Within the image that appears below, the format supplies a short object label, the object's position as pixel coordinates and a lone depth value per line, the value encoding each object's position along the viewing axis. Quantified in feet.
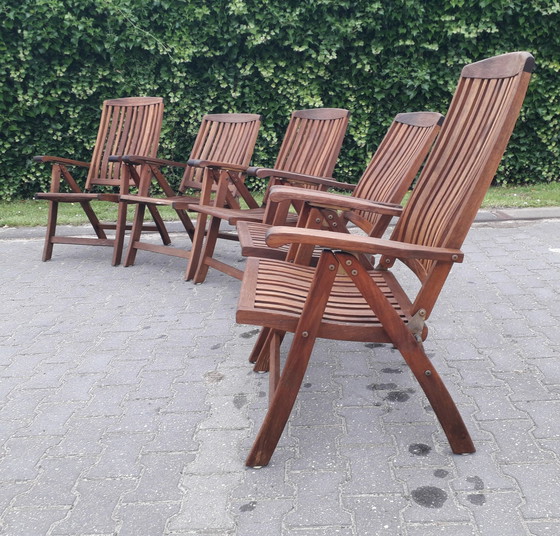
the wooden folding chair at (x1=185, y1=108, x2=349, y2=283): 14.66
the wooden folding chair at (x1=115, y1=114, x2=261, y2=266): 15.53
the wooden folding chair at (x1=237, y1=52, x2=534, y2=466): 6.88
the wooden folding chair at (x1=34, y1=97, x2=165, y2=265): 17.52
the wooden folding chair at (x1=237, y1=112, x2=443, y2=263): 8.57
